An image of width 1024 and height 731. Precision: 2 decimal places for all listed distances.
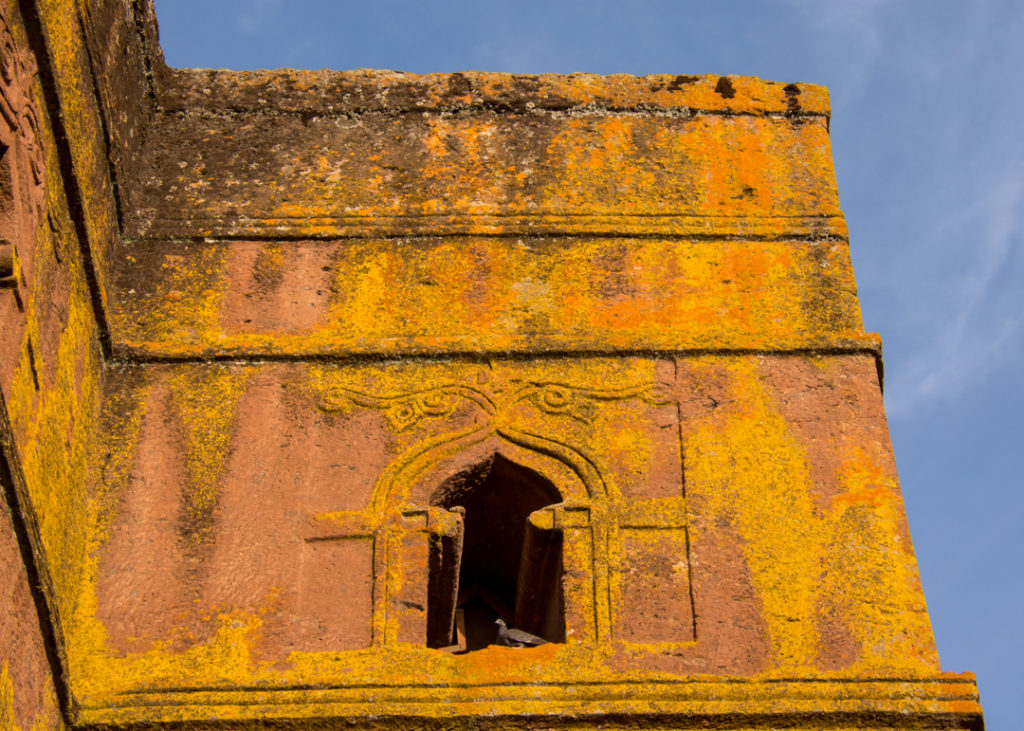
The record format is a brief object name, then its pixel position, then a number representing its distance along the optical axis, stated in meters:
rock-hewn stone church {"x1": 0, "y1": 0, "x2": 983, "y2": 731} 13.47
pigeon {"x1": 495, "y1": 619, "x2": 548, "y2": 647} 14.30
